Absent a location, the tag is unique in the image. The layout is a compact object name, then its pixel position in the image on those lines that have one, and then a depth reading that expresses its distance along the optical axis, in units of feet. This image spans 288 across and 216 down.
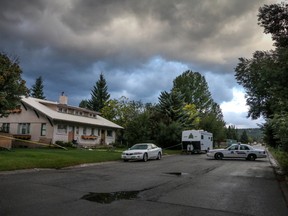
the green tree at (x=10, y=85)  57.20
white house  83.32
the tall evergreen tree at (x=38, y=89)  205.90
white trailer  94.62
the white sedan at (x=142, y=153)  58.28
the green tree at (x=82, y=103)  267.36
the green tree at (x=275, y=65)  33.11
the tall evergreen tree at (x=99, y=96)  187.52
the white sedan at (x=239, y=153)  70.93
